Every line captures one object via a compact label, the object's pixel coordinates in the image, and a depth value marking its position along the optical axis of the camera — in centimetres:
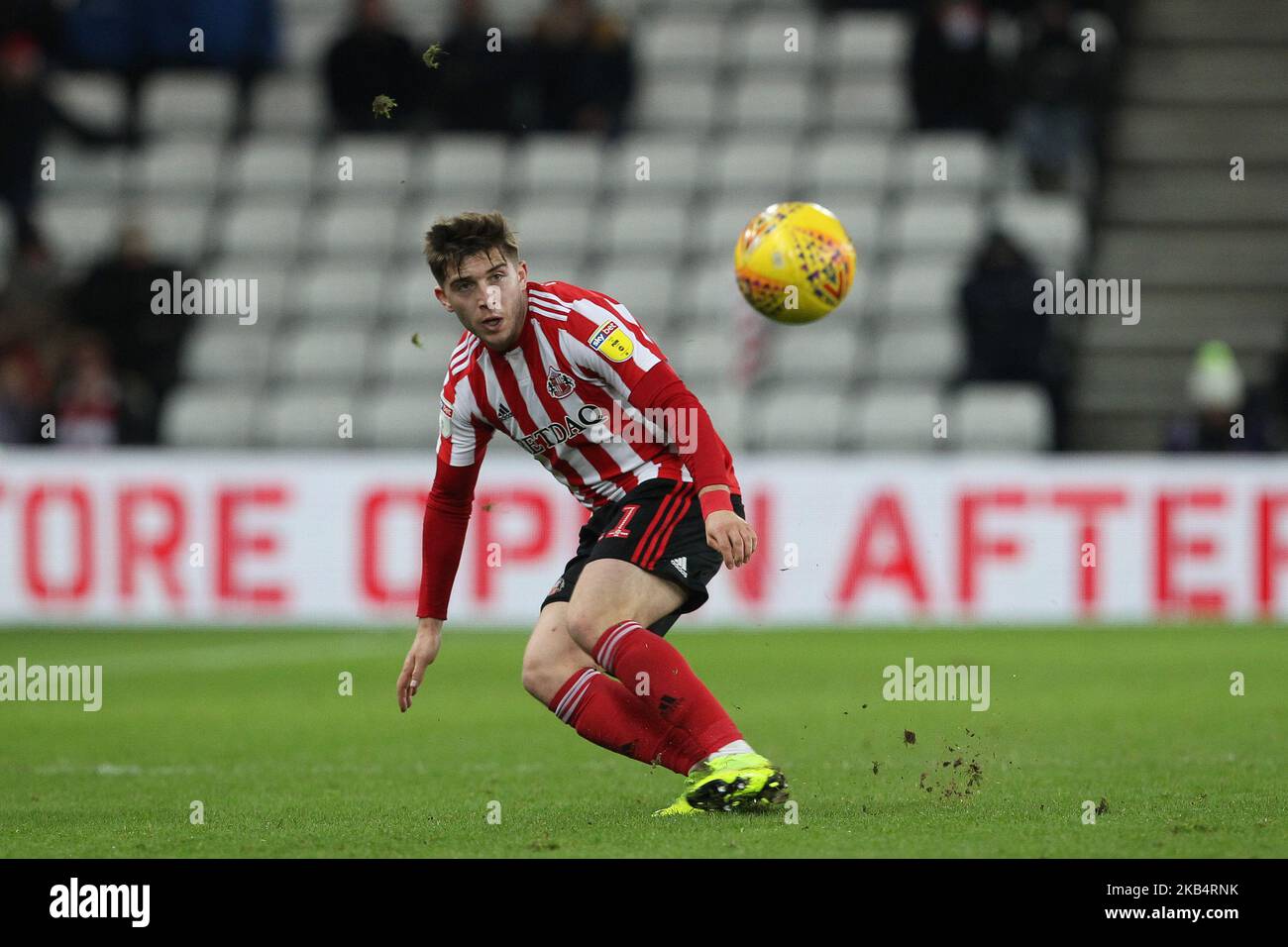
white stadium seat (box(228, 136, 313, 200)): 1983
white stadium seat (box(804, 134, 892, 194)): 1889
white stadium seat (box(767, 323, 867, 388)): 1739
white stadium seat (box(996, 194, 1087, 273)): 1780
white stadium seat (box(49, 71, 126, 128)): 2047
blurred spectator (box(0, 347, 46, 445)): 1650
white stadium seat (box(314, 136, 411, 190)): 1948
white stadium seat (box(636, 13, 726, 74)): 2034
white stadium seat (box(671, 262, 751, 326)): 1780
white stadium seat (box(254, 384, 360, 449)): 1722
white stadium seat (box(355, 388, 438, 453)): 1714
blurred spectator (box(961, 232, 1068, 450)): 1602
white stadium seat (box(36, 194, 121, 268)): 1931
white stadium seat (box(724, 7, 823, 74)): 2014
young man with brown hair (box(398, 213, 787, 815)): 609
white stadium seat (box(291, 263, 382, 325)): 1858
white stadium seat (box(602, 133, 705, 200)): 1919
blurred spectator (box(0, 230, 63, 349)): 1802
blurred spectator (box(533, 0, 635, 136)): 1827
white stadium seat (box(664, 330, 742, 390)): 1700
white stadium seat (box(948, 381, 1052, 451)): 1614
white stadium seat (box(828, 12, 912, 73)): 2005
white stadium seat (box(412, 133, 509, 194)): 1939
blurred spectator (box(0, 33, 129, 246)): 1873
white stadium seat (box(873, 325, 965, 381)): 1711
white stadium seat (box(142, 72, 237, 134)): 2036
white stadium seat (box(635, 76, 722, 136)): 1986
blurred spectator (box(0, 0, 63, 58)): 2022
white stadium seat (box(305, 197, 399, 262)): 1909
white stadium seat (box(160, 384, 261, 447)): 1747
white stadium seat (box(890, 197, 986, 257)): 1822
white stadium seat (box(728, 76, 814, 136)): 1969
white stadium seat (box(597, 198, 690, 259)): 1878
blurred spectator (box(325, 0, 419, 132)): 1811
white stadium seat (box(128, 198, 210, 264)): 1891
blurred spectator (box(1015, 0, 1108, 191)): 1791
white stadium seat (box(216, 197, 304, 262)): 1920
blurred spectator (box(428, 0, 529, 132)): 1798
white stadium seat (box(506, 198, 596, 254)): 1873
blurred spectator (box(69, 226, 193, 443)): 1719
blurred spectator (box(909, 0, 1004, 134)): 1800
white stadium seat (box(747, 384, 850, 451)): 1669
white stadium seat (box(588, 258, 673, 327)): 1791
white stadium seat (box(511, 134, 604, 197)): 1928
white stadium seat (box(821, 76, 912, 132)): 1958
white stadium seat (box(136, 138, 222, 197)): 1980
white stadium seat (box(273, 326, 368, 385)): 1808
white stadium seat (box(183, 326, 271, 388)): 1822
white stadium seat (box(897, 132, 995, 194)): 1855
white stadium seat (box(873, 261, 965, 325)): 1764
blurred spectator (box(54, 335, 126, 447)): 1625
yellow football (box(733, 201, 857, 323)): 687
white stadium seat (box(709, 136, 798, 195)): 1895
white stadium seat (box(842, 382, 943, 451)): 1638
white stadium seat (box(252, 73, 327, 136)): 2034
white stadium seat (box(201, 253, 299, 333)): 1872
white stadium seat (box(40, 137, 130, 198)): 1997
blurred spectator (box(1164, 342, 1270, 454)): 1538
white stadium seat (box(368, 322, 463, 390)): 1770
